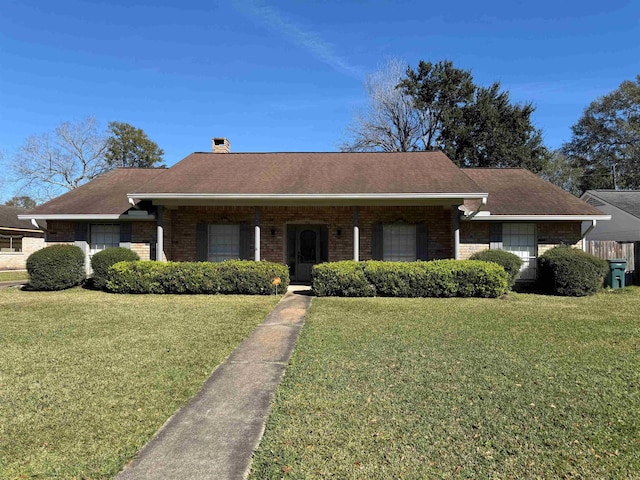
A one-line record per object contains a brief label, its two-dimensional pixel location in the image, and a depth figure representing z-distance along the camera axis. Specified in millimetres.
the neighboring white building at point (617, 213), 17844
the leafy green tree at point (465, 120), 29453
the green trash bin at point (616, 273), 13094
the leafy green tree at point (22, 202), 53031
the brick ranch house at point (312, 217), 12789
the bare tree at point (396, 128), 31641
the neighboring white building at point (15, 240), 25328
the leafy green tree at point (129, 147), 43031
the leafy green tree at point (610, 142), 37031
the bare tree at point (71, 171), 36288
